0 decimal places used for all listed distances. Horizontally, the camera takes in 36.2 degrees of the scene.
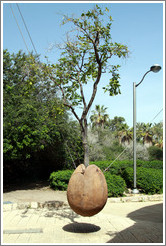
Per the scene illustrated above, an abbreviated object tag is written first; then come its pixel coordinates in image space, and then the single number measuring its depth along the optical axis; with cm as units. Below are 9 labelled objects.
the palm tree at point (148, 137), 4069
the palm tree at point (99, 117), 4438
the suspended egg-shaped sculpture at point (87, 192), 575
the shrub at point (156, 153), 3142
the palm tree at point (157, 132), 3994
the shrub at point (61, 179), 1559
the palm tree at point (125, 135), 4050
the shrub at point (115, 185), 1389
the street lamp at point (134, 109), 1001
